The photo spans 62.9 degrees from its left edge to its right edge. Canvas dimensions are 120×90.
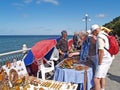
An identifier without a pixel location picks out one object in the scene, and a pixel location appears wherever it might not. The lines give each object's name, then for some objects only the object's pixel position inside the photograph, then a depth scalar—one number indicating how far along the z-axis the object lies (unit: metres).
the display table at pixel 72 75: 2.10
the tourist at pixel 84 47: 2.48
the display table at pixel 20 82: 1.84
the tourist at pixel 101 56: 2.04
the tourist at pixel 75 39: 4.05
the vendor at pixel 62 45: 3.01
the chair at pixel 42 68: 2.70
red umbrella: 2.38
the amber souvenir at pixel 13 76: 1.92
